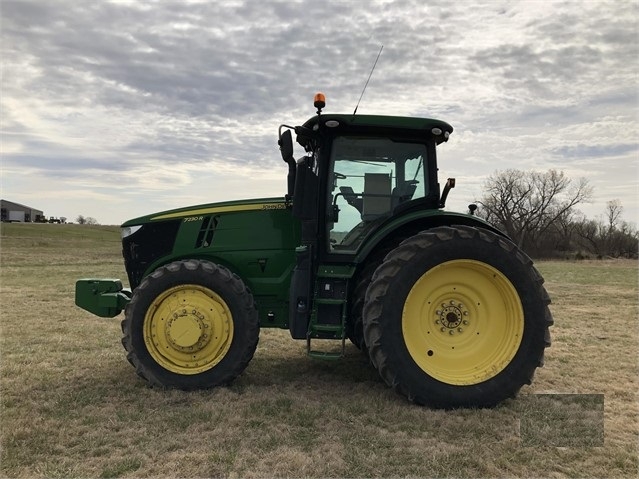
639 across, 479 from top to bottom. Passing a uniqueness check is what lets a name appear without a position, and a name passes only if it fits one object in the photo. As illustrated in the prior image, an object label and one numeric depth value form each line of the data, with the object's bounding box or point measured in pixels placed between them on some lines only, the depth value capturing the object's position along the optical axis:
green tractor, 4.24
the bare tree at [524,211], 52.94
